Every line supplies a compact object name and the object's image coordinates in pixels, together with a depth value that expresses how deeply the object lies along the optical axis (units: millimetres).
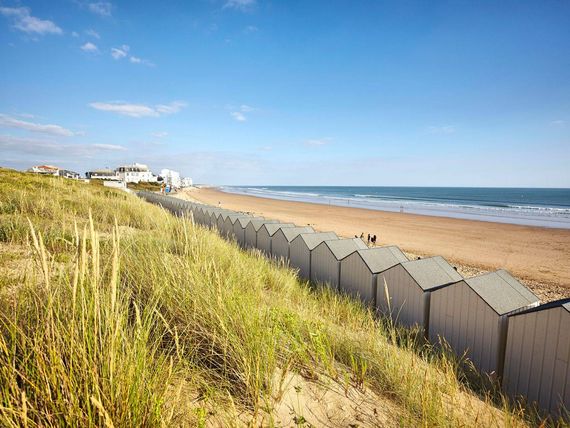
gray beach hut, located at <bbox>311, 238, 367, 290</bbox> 8625
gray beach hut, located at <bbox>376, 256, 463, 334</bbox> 6523
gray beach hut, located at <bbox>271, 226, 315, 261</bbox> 10719
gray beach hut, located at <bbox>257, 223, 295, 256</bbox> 11656
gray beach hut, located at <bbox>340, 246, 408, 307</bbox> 7535
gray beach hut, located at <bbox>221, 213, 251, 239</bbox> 14876
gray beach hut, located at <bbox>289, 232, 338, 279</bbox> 9742
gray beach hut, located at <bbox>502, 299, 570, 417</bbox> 4430
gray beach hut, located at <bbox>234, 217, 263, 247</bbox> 13727
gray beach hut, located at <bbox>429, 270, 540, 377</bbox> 5390
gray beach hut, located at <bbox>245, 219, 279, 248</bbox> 12695
